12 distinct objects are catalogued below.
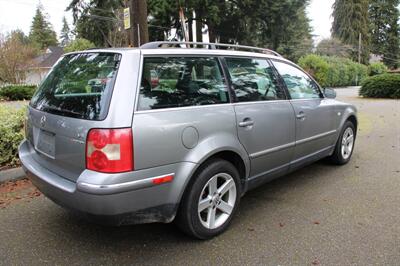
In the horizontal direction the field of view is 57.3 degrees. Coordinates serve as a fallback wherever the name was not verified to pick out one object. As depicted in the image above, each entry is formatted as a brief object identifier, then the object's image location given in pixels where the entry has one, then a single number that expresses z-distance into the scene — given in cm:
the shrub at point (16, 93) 1947
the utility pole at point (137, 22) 623
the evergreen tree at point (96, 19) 2128
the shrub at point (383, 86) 1686
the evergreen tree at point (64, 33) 7888
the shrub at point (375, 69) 4111
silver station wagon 256
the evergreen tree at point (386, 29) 6253
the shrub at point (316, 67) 3044
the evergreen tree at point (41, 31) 6988
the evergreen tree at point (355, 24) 5697
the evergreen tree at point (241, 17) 1762
